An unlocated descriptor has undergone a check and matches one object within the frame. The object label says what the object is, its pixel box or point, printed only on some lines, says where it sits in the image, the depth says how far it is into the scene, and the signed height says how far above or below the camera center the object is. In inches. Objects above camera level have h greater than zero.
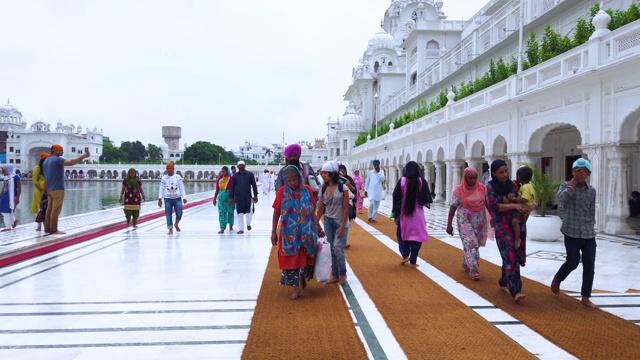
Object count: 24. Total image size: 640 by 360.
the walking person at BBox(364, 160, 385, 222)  478.0 -17.6
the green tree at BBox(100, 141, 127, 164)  4259.4 +173.4
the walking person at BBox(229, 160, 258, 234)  377.1 -14.2
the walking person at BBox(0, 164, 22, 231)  381.1 -18.4
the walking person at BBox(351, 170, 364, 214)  535.2 -16.3
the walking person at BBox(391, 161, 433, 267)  246.1 -20.8
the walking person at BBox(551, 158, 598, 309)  178.1 -19.5
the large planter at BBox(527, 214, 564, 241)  341.4 -41.1
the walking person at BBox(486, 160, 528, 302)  184.1 -21.9
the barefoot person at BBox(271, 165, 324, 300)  185.9 -23.2
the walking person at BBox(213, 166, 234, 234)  401.7 -27.3
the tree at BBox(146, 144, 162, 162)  4352.9 +184.8
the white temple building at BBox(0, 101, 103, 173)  3747.5 +273.3
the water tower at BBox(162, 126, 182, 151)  5856.3 +475.9
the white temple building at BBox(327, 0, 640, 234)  359.3 +72.4
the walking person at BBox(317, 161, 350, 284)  214.5 -19.2
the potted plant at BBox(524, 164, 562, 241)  342.0 -34.7
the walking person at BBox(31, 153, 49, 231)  363.9 -8.1
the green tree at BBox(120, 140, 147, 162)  4254.4 +208.4
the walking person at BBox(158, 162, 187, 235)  386.0 -15.4
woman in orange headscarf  222.5 -22.5
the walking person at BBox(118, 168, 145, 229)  403.6 -19.8
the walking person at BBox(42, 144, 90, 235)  339.0 -3.8
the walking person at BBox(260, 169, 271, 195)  995.2 -14.0
